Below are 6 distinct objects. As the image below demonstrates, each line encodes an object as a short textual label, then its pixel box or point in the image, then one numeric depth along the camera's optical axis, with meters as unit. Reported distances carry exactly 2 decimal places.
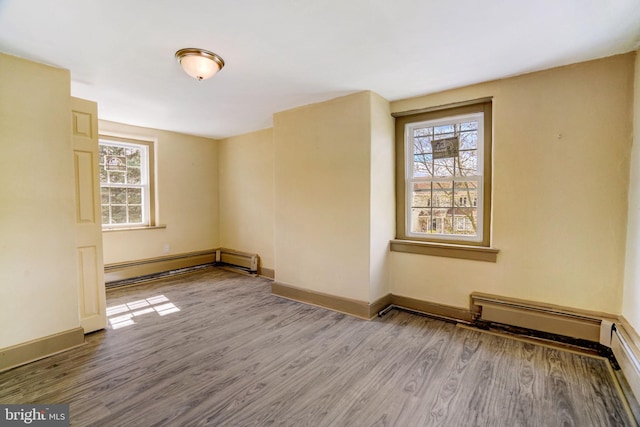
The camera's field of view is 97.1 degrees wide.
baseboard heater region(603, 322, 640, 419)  1.76
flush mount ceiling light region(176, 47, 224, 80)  2.21
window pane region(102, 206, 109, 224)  4.31
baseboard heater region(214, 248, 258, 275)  4.91
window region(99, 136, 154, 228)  4.32
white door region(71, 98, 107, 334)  2.67
